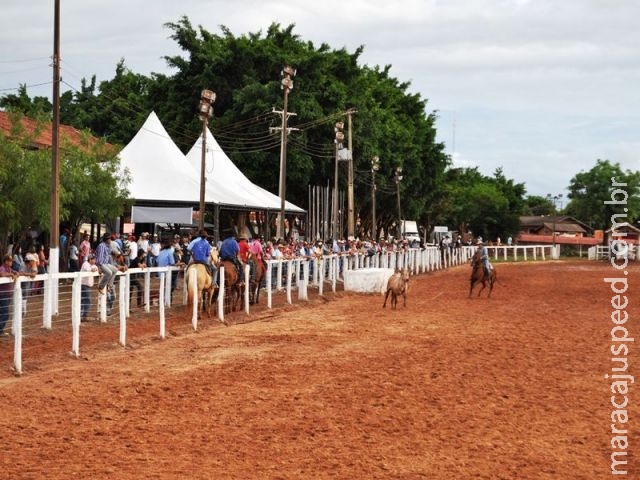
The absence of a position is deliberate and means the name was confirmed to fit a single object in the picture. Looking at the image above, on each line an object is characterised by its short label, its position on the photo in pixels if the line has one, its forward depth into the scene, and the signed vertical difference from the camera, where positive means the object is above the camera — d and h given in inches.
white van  3416.8 +13.3
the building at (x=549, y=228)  5427.2 +38.7
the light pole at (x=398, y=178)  2701.8 +148.6
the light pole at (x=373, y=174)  2373.3 +144.6
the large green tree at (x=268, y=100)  2176.4 +298.8
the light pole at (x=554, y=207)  6243.1 +189.2
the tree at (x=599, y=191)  4436.5 +205.6
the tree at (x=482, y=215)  4626.0 +86.7
